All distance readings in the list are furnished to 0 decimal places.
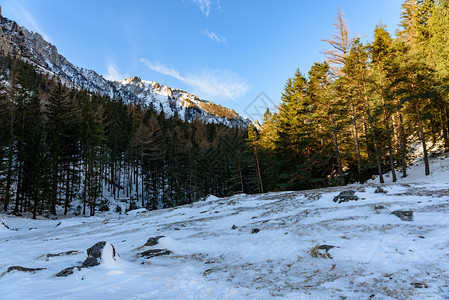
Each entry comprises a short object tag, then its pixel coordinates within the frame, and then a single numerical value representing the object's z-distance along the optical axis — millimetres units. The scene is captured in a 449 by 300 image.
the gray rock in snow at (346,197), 10284
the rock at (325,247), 5446
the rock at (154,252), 7223
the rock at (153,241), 8133
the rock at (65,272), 5247
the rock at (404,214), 6527
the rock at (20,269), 5511
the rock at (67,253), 7432
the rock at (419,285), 3419
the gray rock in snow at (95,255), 5781
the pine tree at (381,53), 21516
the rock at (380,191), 10775
